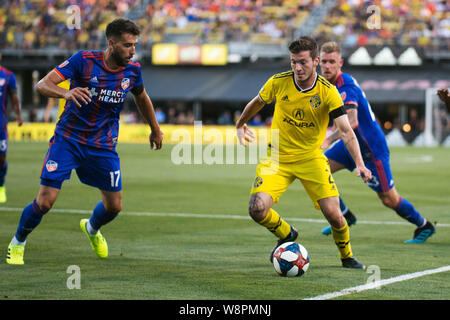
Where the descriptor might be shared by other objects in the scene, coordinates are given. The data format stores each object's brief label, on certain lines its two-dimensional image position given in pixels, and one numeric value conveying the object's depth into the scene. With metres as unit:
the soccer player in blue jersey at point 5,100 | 26.19
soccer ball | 14.27
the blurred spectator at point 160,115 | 82.26
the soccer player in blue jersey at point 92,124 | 14.77
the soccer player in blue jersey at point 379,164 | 18.97
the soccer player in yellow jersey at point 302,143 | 14.87
